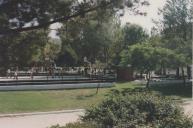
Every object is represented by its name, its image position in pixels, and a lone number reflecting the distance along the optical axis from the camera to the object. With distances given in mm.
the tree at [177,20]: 45438
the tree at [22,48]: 11250
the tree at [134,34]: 69931
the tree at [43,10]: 11156
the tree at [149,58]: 33000
